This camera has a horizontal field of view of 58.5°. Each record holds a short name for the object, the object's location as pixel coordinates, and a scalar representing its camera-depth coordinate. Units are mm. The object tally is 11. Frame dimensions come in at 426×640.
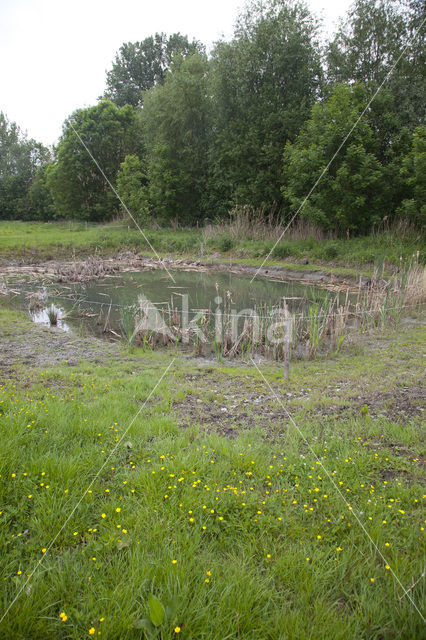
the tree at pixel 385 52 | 17844
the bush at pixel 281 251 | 18125
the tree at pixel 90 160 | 31328
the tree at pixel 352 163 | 16047
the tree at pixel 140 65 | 44969
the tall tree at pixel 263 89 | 20812
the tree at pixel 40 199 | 38000
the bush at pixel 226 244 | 20391
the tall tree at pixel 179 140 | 25750
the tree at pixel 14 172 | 38969
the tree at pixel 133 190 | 26969
